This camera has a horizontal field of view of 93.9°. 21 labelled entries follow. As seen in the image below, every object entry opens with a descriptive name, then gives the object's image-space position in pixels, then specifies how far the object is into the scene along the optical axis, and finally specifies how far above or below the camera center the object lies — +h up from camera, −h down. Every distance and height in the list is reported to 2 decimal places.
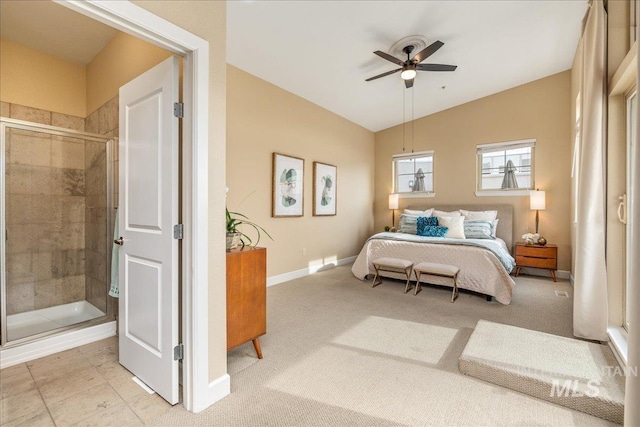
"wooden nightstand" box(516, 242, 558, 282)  4.57 -0.72
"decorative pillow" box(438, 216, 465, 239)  4.91 -0.24
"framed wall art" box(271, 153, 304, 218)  4.43 +0.37
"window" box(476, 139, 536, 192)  5.27 +0.83
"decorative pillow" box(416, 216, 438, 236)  5.18 -0.22
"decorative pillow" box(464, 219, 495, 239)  4.87 -0.31
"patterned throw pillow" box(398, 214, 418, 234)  5.52 -0.26
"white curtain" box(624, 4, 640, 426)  1.25 -0.41
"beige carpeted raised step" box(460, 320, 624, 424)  1.69 -1.01
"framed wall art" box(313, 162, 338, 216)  5.23 +0.38
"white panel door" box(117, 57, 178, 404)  1.73 -0.12
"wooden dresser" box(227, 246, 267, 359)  2.04 -0.62
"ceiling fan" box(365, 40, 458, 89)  3.34 +1.72
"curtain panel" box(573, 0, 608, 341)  2.38 +0.02
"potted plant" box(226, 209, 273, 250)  2.14 -0.17
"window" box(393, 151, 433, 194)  6.30 +0.82
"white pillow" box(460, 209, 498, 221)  5.22 -0.08
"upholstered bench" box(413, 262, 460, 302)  3.72 -0.77
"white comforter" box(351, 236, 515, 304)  3.55 -0.66
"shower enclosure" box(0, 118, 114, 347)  2.86 -0.19
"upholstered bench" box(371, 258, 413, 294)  4.12 -0.80
